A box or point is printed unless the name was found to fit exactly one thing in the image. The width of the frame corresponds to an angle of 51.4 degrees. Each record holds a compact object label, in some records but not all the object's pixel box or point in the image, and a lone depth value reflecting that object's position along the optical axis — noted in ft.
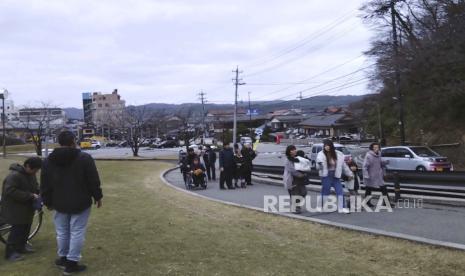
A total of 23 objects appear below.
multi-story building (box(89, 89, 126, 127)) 420.36
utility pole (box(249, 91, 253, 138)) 370.98
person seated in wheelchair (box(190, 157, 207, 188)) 51.80
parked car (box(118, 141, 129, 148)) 309.16
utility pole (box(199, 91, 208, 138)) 297.63
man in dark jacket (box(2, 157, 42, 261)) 20.07
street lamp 153.99
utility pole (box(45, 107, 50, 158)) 203.51
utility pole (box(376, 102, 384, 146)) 177.37
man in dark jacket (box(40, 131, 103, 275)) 17.42
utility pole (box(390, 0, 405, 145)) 110.35
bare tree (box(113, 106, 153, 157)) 205.05
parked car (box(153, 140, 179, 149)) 268.35
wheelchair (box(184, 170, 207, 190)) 51.85
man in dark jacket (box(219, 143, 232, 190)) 50.14
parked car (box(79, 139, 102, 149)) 287.48
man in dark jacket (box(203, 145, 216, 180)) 62.59
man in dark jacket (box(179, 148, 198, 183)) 52.44
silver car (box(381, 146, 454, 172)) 72.49
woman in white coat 30.04
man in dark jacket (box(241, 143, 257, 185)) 53.16
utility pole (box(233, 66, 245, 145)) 239.91
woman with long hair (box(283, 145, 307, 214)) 30.66
